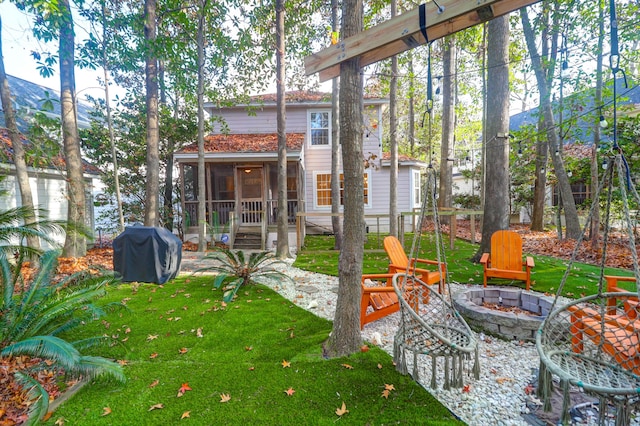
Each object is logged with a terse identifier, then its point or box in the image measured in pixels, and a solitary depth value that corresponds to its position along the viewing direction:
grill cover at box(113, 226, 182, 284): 6.68
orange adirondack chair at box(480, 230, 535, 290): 5.22
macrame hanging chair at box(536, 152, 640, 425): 1.75
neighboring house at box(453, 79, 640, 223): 8.30
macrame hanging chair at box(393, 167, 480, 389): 2.40
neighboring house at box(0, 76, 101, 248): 8.09
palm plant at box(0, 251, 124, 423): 2.70
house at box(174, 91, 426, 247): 12.90
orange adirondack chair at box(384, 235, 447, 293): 4.66
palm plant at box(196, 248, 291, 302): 6.06
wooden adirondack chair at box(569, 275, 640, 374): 2.44
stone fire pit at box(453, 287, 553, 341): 3.69
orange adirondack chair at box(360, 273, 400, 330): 3.87
